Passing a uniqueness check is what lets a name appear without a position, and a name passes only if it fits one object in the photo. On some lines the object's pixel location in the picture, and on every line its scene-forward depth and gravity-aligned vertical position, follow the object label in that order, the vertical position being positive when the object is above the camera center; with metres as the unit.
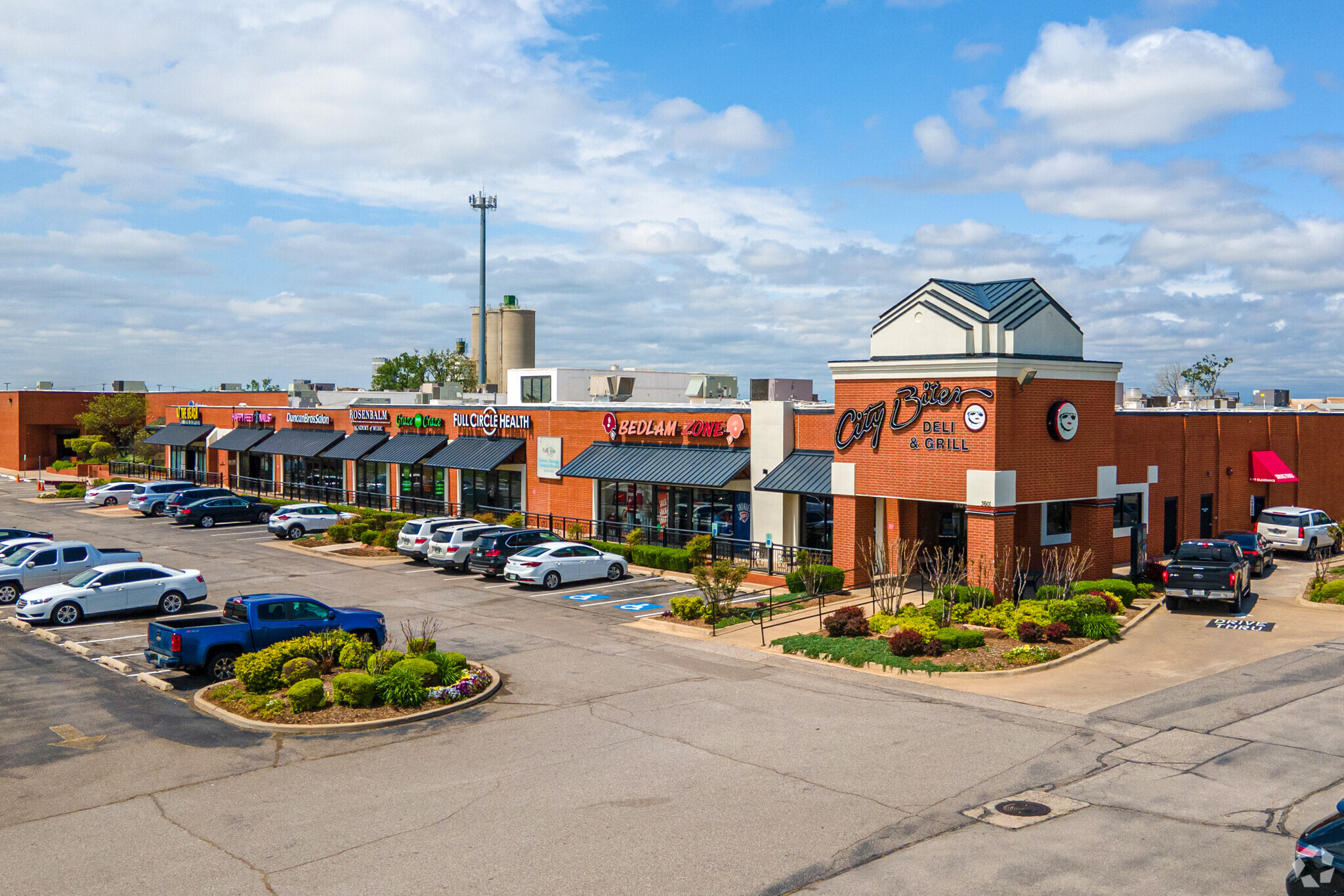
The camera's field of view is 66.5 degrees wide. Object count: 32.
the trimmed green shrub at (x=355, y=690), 18.39 -4.40
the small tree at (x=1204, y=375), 93.56 +7.13
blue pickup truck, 20.42 -3.87
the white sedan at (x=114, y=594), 26.70 -4.01
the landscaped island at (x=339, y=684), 18.20 -4.43
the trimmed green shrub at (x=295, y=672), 19.25 -4.26
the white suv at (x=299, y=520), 46.69 -3.44
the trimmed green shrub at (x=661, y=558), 36.31 -3.99
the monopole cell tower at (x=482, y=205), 88.00 +20.76
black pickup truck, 27.31 -3.31
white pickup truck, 30.25 -3.64
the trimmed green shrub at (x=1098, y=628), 24.38 -4.22
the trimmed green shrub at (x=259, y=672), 18.92 -4.19
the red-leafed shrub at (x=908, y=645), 22.56 -4.30
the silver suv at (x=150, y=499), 56.09 -2.98
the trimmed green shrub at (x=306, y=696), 17.98 -4.41
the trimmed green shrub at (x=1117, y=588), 28.00 -3.79
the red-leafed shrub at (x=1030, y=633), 23.50 -4.20
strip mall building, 28.52 -0.24
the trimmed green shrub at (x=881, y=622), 25.02 -4.25
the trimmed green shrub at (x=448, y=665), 19.81 -4.28
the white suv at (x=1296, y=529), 38.62 -2.93
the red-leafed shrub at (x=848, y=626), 24.86 -4.30
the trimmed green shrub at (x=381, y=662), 19.31 -4.10
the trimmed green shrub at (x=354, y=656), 20.39 -4.19
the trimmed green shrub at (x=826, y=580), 30.46 -3.92
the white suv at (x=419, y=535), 38.41 -3.36
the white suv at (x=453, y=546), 36.53 -3.54
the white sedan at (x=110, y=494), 61.28 -2.99
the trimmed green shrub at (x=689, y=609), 27.67 -4.34
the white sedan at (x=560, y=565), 33.22 -3.90
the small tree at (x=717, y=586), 26.95 -3.67
